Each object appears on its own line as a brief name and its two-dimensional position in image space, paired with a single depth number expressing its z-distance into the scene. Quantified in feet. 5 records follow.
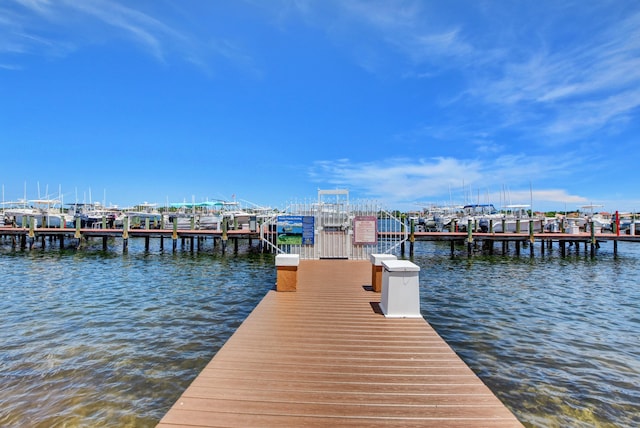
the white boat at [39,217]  124.92
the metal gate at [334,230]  50.51
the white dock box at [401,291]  21.62
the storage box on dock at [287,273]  28.91
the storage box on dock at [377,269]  28.76
